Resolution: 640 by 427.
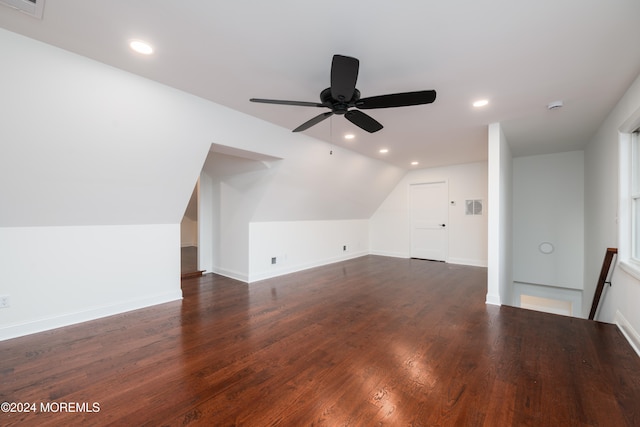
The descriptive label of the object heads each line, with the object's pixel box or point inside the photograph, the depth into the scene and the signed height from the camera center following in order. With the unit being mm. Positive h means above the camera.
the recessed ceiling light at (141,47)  2004 +1273
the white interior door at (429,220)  6562 -137
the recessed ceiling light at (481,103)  2926 +1226
